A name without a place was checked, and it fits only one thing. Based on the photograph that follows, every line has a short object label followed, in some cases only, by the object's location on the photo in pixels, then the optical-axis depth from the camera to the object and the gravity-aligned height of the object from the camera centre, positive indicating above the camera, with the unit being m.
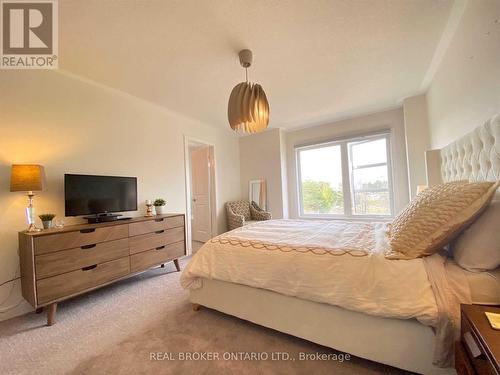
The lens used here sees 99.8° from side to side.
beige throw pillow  1.11 -0.17
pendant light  1.80 +0.76
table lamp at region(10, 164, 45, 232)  1.81 +0.22
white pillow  1.07 -0.30
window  3.88 +0.27
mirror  4.72 +0.06
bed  1.12 -0.62
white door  4.45 +0.08
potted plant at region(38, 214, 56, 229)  1.96 -0.15
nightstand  0.65 -0.54
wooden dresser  1.71 -0.53
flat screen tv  2.17 +0.08
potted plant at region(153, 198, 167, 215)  3.01 -0.09
